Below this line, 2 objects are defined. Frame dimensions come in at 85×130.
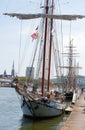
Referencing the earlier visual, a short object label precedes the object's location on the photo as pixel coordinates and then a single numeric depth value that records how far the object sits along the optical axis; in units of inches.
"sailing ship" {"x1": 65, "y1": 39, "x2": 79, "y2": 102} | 2162.2
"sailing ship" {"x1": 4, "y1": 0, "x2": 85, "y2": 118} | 890.8
